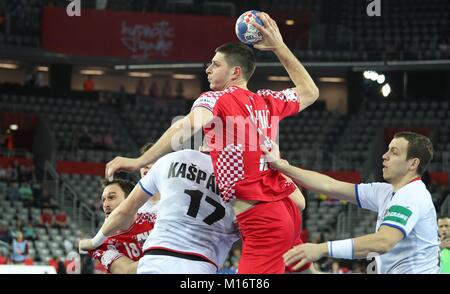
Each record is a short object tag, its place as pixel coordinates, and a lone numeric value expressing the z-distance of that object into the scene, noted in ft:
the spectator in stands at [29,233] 83.92
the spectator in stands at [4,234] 79.72
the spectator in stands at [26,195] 91.71
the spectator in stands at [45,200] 92.89
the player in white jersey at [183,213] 22.50
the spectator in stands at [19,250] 75.96
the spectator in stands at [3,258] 70.38
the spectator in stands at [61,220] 89.20
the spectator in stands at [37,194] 92.84
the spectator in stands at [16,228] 83.61
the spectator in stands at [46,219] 88.17
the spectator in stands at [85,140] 106.52
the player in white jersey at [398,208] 20.48
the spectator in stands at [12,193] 91.76
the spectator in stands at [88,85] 120.06
